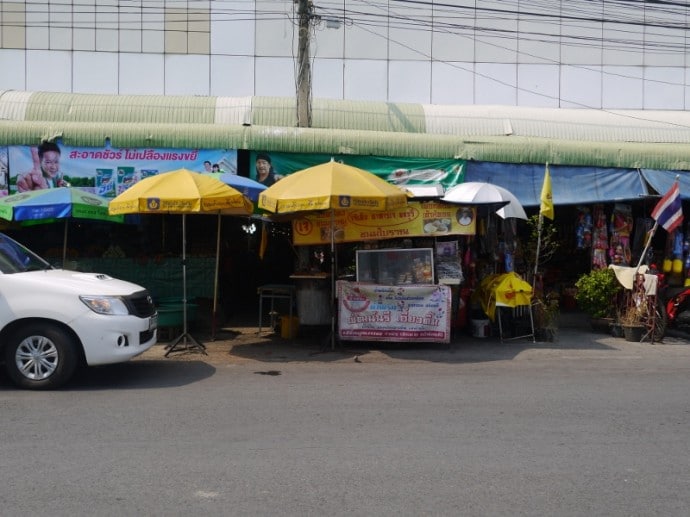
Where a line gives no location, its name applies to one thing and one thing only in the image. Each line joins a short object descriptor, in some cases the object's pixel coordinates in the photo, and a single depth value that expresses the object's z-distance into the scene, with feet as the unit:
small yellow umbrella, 35.99
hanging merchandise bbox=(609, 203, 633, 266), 43.11
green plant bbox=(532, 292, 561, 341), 37.91
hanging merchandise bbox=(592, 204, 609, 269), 42.88
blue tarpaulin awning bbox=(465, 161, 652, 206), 41.89
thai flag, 39.22
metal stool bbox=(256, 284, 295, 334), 37.78
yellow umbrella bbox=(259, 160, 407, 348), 30.91
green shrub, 39.52
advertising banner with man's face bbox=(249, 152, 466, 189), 40.60
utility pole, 43.52
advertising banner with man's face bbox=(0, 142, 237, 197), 39.45
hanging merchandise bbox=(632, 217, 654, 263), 43.80
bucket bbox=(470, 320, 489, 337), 38.45
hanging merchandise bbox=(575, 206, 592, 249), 43.60
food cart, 34.04
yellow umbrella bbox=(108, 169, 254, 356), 30.89
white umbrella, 34.79
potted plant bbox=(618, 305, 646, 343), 38.29
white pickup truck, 24.27
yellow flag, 38.93
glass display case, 34.73
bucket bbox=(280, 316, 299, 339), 37.91
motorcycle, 39.04
